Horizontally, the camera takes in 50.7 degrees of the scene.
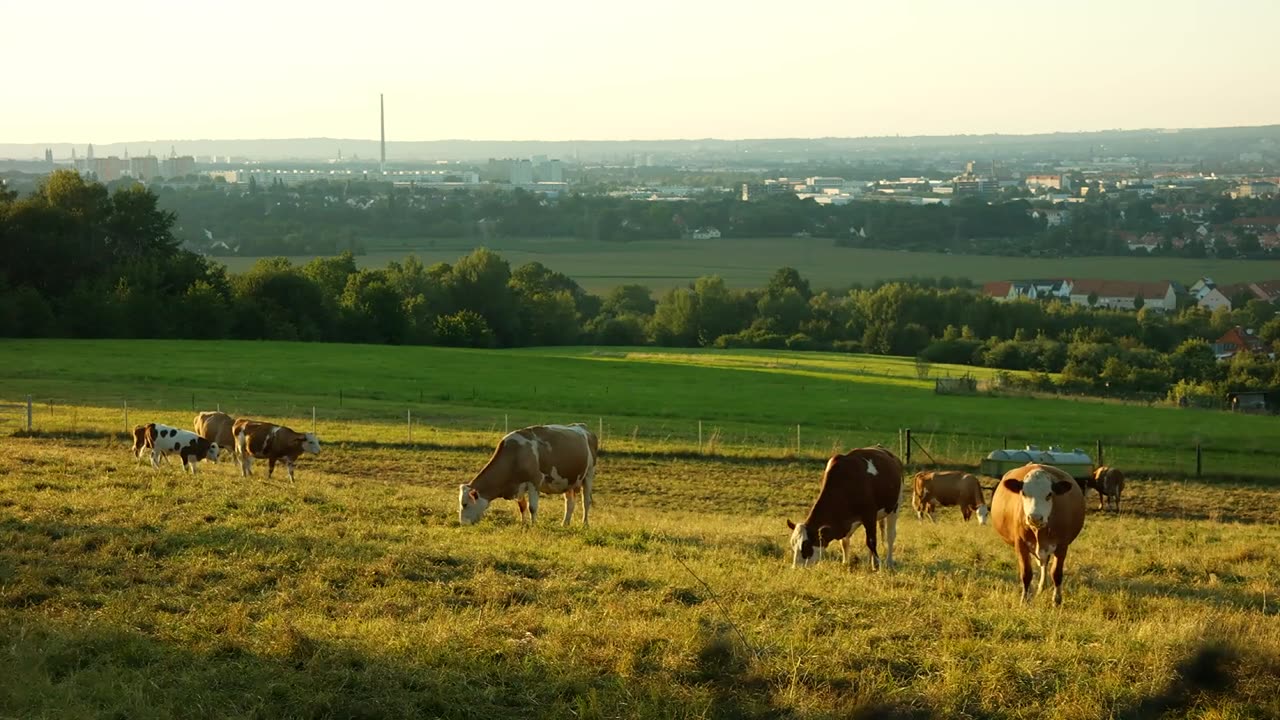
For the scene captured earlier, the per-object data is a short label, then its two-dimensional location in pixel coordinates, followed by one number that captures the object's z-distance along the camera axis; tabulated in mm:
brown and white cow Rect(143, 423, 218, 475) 29156
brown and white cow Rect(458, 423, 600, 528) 21344
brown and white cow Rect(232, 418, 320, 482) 29516
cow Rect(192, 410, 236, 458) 31078
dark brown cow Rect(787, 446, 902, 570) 17922
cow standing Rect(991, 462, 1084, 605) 16297
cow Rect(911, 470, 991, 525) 29578
